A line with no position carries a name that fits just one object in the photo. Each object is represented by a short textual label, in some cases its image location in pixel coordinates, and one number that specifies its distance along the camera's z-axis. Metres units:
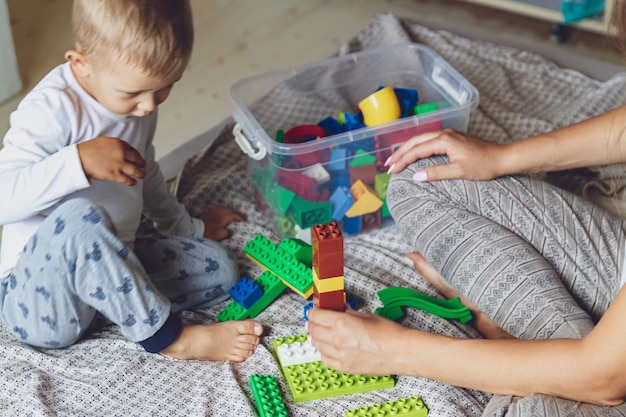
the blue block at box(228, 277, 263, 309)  1.29
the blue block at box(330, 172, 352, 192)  1.46
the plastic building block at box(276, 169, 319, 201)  1.42
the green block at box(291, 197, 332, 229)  1.42
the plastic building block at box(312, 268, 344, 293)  1.04
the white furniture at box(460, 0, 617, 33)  2.16
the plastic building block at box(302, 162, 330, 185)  1.43
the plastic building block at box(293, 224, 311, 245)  1.45
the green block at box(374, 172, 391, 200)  1.46
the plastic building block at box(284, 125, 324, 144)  1.49
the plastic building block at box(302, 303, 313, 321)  1.26
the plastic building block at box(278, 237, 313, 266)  1.34
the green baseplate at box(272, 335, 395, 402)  1.12
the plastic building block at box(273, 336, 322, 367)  1.17
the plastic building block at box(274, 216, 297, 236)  1.47
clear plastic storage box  1.42
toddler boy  1.05
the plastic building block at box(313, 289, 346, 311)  1.06
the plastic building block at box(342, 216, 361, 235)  1.47
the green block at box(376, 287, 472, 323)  1.25
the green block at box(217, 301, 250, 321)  1.29
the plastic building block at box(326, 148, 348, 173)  1.43
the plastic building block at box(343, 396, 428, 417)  1.09
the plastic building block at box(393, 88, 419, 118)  1.53
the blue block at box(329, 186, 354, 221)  1.44
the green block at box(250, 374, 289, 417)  1.08
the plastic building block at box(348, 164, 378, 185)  1.46
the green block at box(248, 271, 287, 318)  1.31
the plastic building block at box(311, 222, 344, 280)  0.99
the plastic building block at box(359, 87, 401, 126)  1.48
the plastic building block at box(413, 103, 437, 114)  1.53
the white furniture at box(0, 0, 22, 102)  1.94
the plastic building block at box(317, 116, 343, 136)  1.52
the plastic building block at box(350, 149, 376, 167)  1.45
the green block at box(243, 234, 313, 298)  1.28
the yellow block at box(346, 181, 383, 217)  1.45
